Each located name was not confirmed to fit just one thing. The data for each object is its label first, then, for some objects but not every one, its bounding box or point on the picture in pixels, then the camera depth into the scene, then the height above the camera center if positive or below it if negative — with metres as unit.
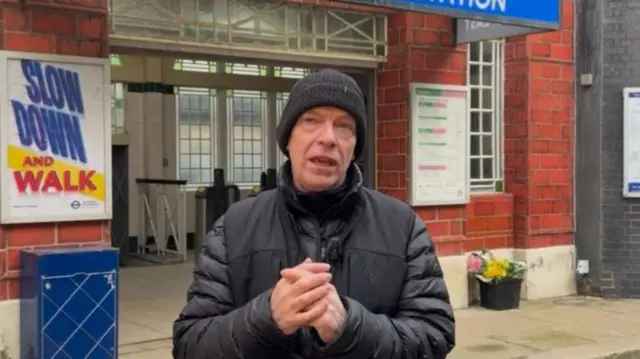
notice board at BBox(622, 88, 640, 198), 9.48 +0.33
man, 2.22 -0.22
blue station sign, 6.51 +1.35
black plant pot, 8.74 -1.34
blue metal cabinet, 5.48 -0.90
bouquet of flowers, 8.73 -1.06
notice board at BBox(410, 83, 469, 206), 8.30 +0.26
